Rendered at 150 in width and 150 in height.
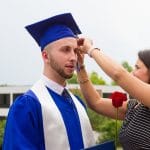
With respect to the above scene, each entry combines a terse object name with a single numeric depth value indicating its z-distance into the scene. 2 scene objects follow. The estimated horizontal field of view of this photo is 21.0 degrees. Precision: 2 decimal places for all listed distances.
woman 2.80
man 2.53
